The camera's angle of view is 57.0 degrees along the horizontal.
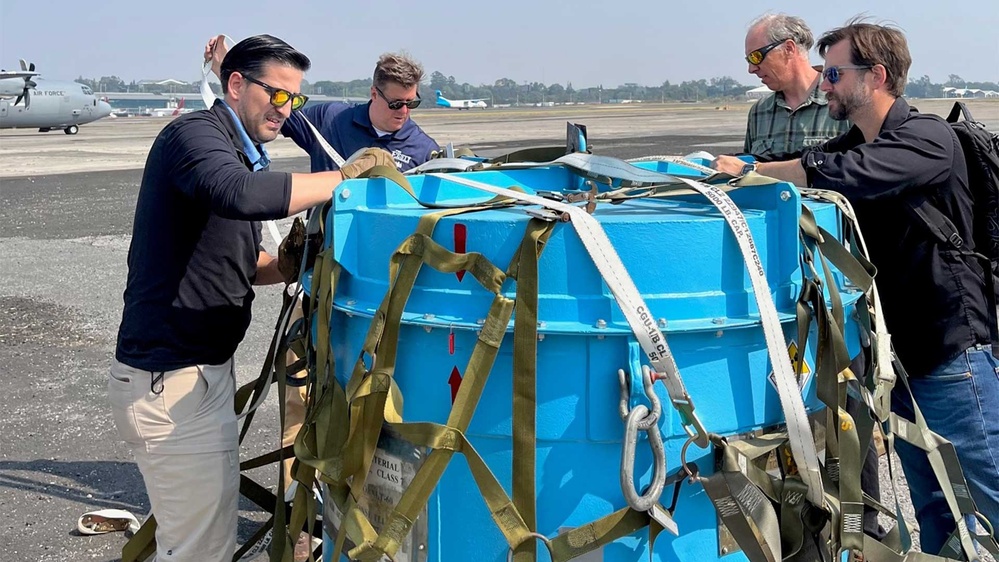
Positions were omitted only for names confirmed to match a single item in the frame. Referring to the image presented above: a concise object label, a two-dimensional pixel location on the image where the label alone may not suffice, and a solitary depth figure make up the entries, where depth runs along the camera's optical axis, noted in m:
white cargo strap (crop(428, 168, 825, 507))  2.04
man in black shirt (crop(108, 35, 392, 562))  2.99
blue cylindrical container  2.15
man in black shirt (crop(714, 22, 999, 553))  2.93
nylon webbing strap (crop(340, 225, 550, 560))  2.12
